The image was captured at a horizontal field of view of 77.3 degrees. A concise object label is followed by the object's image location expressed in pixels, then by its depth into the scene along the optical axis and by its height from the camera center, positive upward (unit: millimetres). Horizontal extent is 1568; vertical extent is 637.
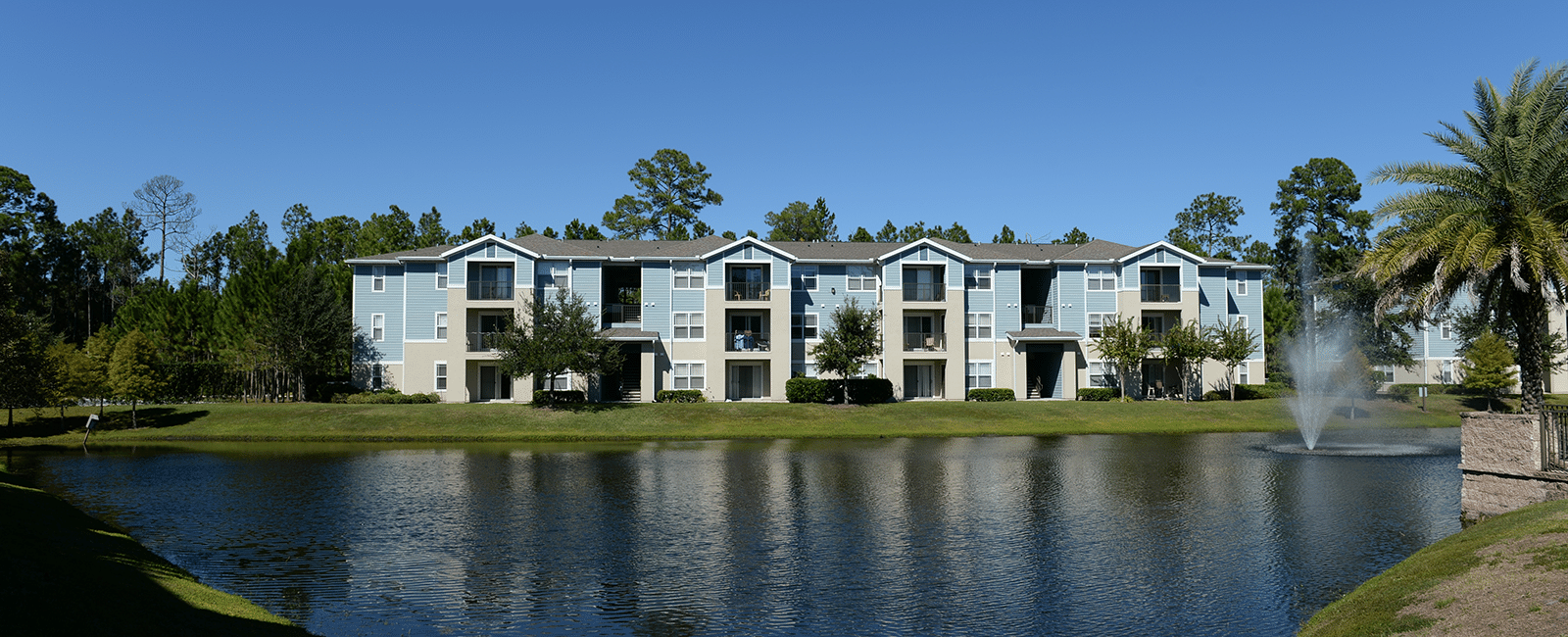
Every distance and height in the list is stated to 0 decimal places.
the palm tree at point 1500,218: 22073 +3320
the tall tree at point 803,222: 98938 +14716
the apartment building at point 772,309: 58094 +3560
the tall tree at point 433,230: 89500 +12787
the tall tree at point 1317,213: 85312 +13188
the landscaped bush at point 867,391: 55969 -1465
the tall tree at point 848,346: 55438 +1145
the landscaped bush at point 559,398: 52406 -1619
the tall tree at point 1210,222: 105250 +15126
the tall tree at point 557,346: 51781 +1196
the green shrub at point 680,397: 56562 -1714
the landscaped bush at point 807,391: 54969 -1406
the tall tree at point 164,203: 95125 +16659
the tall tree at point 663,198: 96438 +16934
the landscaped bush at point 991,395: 58781 -1857
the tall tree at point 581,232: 84562 +12119
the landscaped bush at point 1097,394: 59538 -1876
